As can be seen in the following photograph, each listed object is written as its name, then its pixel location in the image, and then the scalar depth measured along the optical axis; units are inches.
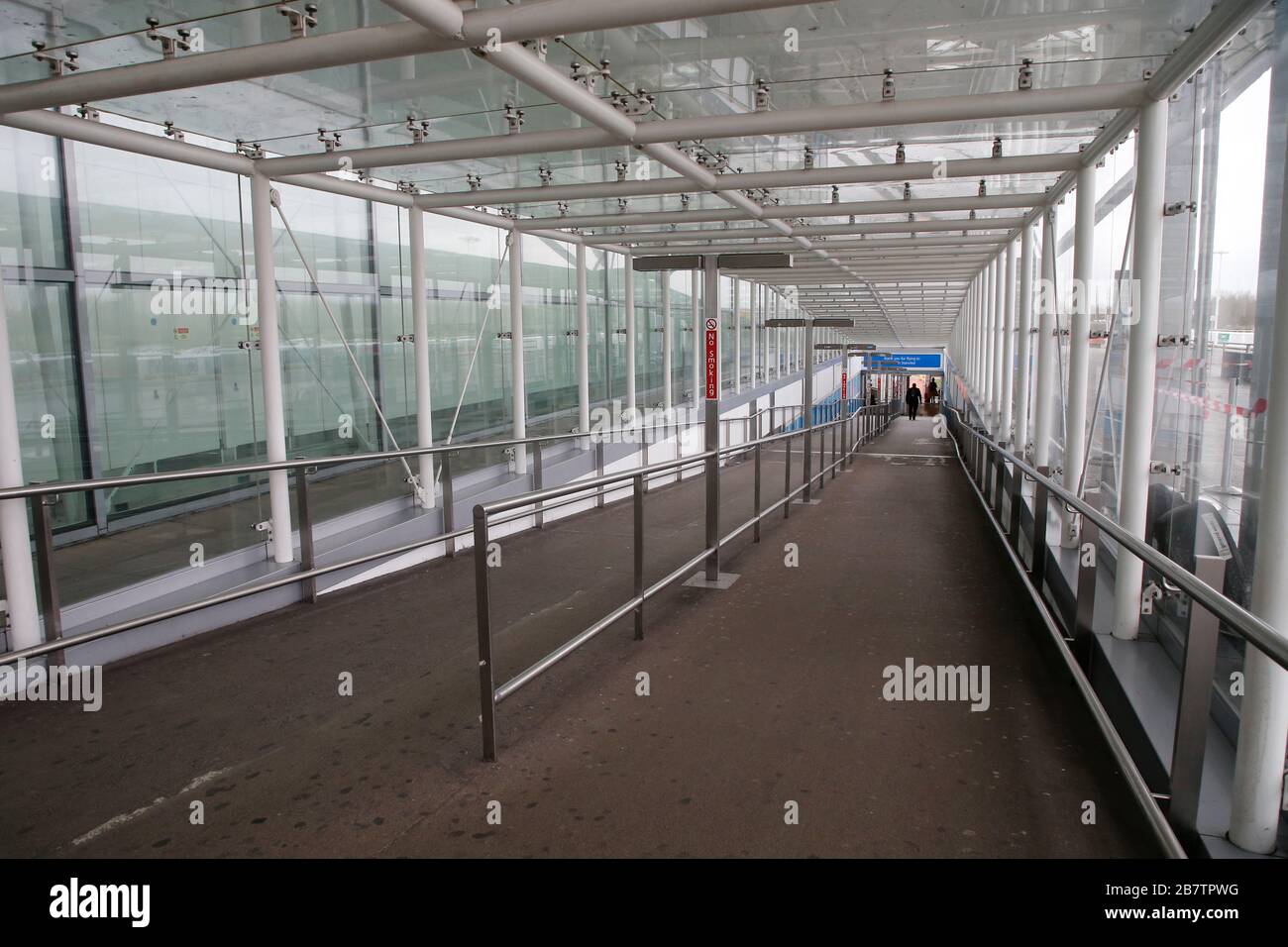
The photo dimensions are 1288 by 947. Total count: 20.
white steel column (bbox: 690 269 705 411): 511.5
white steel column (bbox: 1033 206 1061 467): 260.8
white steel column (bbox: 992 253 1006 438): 435.2
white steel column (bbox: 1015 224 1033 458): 319.6
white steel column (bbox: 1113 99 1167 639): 146.2
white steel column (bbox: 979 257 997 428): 496.4
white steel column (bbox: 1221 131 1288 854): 85.1
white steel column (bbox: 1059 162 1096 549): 201.6
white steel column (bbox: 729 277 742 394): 621.9
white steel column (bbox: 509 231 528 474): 309.3
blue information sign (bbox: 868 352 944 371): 1216.8
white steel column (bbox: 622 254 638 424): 405.4
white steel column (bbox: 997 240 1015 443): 387.5
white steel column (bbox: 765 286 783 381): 843.6
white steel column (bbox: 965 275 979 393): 697.3
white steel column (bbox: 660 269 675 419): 495.5
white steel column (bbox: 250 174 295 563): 207.0
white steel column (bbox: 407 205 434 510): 260.8
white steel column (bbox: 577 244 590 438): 352.5
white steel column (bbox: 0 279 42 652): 150.6
